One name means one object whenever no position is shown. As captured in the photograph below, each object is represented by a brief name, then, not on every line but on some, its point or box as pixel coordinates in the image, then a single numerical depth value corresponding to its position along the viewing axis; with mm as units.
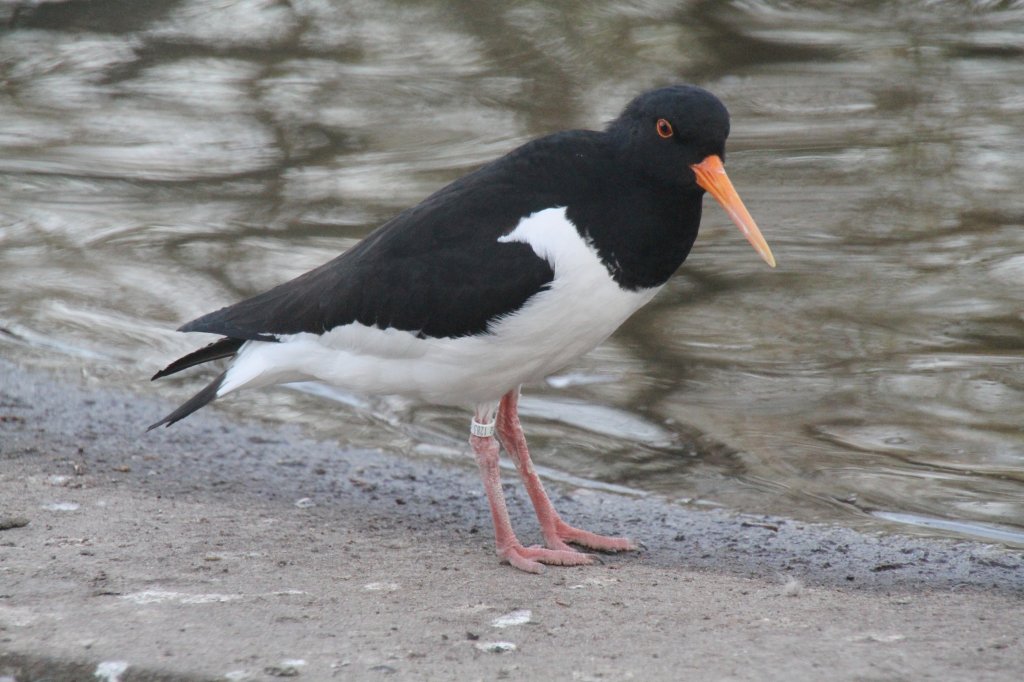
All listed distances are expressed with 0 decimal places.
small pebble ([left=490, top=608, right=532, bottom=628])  8562
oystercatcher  9344
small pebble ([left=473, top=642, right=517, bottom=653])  8109
